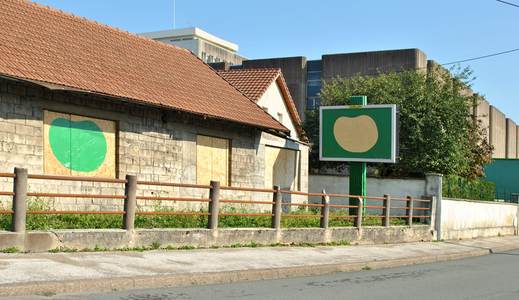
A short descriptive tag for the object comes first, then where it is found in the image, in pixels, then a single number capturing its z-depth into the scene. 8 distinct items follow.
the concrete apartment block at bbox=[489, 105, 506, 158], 68.62
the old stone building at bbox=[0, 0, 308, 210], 14.41
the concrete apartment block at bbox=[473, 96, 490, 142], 62.38
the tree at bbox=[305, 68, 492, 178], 28.22
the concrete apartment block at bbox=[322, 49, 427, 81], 53.38
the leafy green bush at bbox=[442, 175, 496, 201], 25.08
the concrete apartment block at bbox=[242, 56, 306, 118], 59.03
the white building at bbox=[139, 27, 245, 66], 85.69
